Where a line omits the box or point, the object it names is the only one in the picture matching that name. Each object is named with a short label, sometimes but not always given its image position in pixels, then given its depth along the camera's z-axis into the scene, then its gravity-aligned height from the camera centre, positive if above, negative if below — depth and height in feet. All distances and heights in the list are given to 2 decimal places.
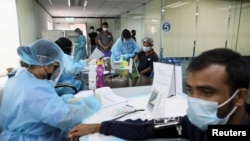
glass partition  16.60 +1.08
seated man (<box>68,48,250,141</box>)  2.65 -0.76
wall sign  15.06 +0.89
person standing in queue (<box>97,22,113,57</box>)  17.28 -0.20
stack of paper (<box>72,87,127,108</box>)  4.82 -1.57
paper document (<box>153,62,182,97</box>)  4.67 -1.00
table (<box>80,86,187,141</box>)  3.39 -1.64
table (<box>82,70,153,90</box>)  6.42 -1.54
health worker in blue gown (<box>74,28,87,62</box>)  15.33 -0.67
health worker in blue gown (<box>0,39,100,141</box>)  3.67 -1.31
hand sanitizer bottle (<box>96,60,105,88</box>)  6.15 -1.22
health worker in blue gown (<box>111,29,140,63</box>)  12.59 -0.62
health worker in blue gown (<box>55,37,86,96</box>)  7.07 -1.27
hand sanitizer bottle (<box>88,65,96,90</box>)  5.81 -1.21
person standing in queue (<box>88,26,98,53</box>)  23.02 -0.14
